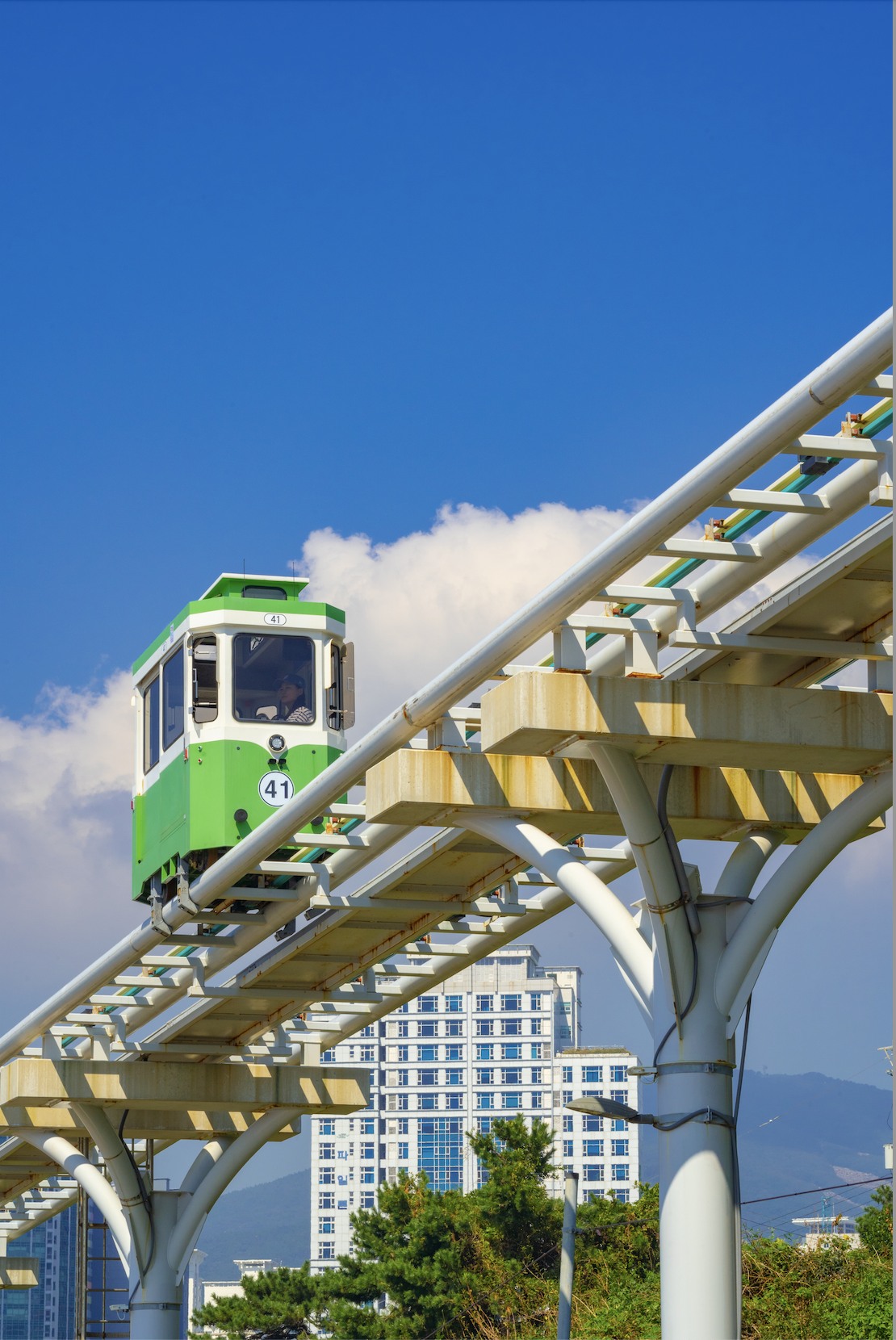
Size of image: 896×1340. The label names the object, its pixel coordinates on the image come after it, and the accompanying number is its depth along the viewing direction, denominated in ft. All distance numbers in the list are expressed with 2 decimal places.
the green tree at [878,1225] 162.50
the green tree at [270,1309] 226.38
